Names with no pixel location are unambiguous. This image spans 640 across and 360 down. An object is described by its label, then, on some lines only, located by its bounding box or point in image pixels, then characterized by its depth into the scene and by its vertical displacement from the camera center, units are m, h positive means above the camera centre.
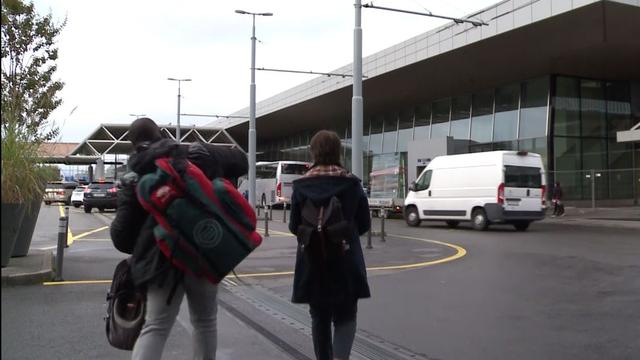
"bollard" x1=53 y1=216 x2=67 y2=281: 8.34 -0.87
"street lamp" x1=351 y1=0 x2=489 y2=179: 15.92 +2.73
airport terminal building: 21.88 +5.83
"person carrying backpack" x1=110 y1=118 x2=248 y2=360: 3.18 -0.31
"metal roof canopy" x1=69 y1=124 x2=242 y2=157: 57.06 +5.65
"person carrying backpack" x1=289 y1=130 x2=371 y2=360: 3.87 -0.32
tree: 13.59 +3.42
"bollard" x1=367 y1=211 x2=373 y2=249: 12.96 -1.01
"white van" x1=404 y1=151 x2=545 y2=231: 17.78 +0.24
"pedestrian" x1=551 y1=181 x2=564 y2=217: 26.08 -0.21
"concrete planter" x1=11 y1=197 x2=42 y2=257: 8.87 -0.57
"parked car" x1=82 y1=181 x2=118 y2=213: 29.28 -0.10
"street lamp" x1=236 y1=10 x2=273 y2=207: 23.48 +3.81
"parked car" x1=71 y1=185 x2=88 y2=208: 38.59 -0.21
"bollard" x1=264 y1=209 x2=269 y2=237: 15.81 -0.88
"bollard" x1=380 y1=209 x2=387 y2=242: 14.61 -0.77
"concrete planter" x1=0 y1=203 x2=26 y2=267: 7.58 -0.33
